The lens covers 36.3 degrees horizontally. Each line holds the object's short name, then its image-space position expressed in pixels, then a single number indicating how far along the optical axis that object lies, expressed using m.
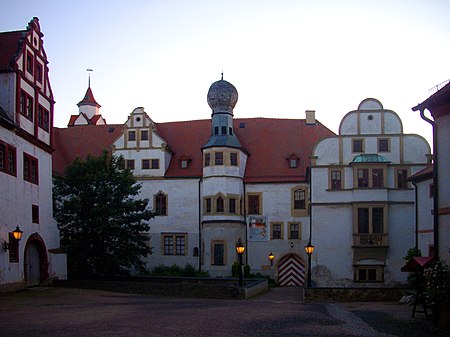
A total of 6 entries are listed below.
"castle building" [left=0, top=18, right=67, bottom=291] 29.89
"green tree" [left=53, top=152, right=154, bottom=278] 39.88
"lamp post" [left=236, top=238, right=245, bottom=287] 33.59
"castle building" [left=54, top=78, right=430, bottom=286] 46.72
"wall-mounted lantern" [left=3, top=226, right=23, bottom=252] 29.34
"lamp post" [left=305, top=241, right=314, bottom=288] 34.74
